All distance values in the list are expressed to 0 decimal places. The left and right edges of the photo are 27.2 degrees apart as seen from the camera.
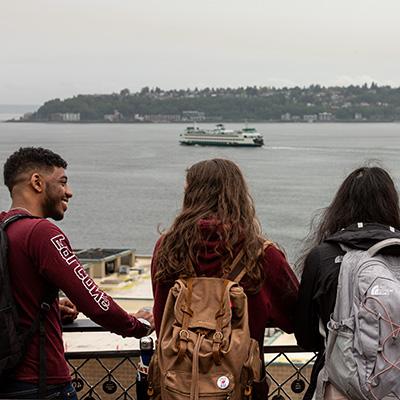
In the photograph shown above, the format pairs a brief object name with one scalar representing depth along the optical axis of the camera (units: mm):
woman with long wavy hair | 2975
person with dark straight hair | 2934
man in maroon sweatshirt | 2883
